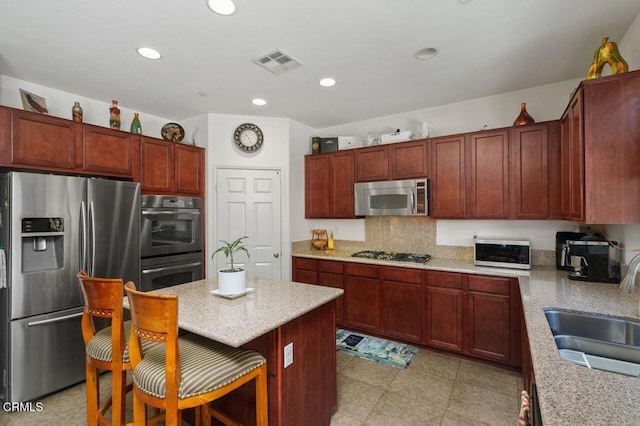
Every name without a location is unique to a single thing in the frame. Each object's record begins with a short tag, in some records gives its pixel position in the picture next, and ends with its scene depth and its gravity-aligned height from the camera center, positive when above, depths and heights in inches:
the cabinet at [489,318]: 105.5 -38.4
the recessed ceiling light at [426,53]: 91.3 +50.0
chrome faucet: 57.6 -13.2
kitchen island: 57.8 -27.1
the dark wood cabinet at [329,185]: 153.4 +15.2
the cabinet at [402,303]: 122.8 -38.4
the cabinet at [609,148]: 64.7 +14.1
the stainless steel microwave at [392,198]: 131.2 +7.0
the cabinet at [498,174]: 108.3 +15.2
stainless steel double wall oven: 122.0 -11.6
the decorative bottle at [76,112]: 110.0 +37.8
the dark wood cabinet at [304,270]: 150.5 -29.3
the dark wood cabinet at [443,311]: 114.4 -38.6
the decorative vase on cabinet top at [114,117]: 122.6 +40.1
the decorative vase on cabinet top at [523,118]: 113.4 +35.8
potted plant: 73.7 -16.6
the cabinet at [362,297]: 132.8 -38.3
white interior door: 150.5 -0.8
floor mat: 114.2 -56.1
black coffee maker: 87.1 -14.2
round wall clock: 151.1 +39.1
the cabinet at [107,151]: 110.2 +24.7
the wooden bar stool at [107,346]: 62.3 -28.8
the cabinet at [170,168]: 127.6 +21.1
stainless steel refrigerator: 87.9 -16.9
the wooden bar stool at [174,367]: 49.0 -28.2
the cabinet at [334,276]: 142.4 -30.8
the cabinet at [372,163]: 142.3 +24.2
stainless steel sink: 54.2 -25.5
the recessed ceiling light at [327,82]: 112.3 +50.2
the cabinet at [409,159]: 132.4 +24.3
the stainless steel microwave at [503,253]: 109.3 -15.4
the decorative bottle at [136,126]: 128.0 +38.0
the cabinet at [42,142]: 93.1 +24.4
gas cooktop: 131.3 -20.2
